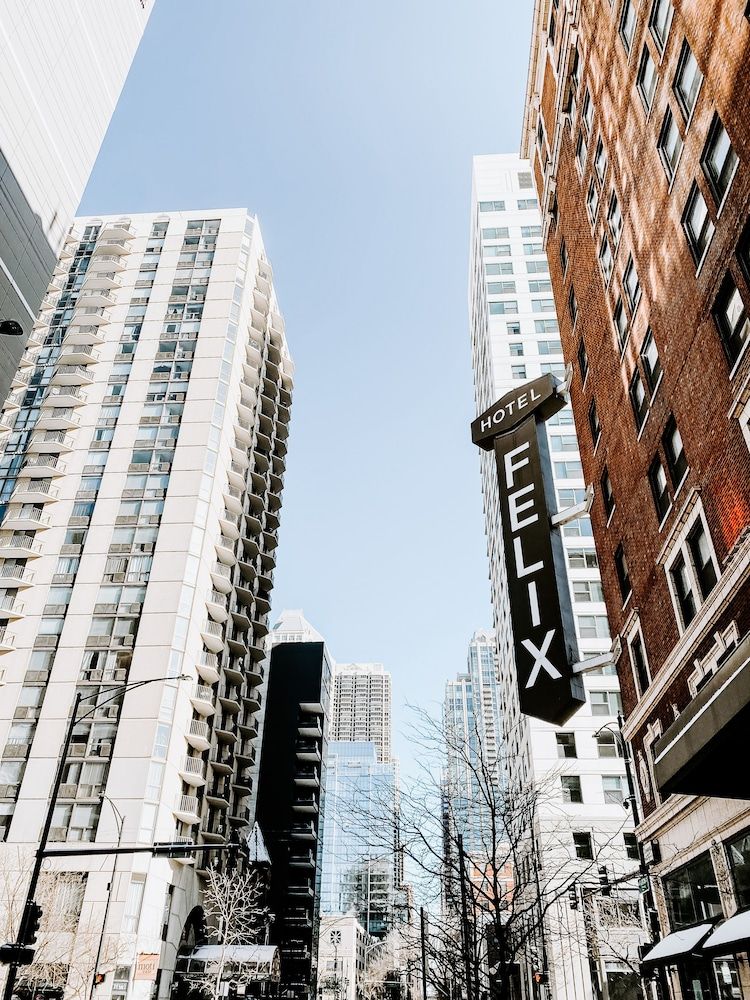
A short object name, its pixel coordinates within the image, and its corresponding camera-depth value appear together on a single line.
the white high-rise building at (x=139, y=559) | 52.91
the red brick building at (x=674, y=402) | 15.52
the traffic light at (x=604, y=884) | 24.91
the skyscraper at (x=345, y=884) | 151.88
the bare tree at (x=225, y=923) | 55.19
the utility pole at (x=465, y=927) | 16.24
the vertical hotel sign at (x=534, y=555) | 15.75
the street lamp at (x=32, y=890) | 17.36
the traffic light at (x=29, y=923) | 17.88
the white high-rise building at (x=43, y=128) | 25.88
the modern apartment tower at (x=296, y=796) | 86.19
